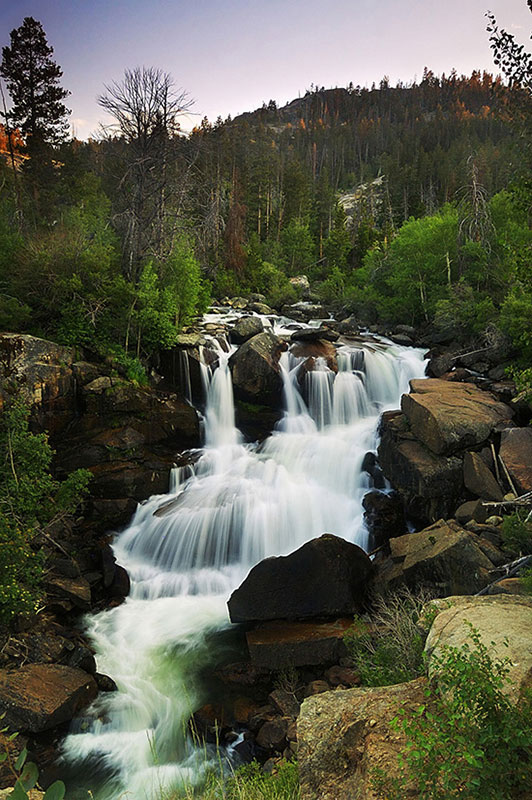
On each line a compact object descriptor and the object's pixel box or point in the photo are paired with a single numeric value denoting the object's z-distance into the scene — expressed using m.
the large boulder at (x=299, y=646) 8.98
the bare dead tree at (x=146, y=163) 17.80
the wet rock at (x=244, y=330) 21.02
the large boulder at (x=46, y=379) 14.24
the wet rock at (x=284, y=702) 7.95
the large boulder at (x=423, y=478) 12.44
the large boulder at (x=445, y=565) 8.95
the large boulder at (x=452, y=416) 12.70
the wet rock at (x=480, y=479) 11.76
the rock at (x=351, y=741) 3.95
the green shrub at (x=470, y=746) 3.11
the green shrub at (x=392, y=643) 6.49
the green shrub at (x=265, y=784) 4.48
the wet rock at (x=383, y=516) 12.90
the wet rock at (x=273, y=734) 7.32
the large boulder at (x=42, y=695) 7.54
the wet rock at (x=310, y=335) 20.98
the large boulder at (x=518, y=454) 11.52
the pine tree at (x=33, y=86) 26.70
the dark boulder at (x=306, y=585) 9.92
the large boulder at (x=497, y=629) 4.25
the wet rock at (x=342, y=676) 8.27
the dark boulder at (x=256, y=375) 18.23
